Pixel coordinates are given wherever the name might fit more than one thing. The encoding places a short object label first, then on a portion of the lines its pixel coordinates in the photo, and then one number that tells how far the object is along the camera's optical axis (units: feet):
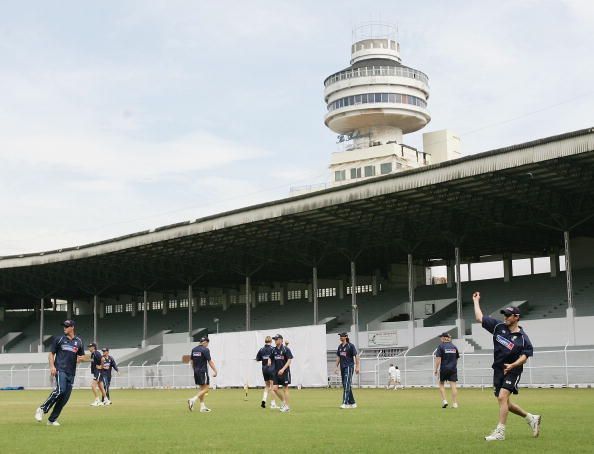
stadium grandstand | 150.51
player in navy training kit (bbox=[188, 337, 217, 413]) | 78.69
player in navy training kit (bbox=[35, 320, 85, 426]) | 55.26
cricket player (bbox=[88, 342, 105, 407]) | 97.76
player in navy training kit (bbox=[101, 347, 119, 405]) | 100.27
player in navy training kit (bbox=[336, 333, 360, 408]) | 75.66
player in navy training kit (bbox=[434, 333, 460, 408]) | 78.43
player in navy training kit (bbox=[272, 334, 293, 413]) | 74.79
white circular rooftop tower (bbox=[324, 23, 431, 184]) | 385.91
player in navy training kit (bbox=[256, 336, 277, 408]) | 77.67
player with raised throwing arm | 41.98
